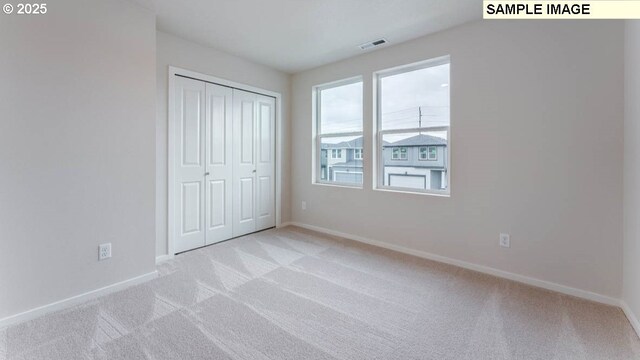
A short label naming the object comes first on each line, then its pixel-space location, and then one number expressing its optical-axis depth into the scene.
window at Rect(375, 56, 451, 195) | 3.01
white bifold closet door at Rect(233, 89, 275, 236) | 3.74
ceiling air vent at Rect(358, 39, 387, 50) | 3.13
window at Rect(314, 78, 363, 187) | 3.79
